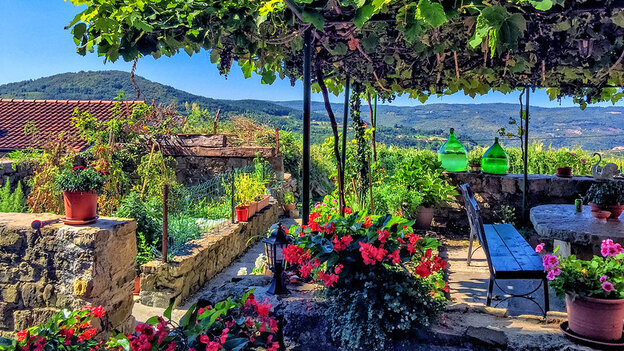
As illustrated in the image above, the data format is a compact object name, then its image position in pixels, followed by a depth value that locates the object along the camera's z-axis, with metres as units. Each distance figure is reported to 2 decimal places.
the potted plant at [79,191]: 3.02
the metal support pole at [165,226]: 4.07
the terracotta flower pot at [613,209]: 3.17
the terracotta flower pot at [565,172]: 5.41
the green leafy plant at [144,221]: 4.53
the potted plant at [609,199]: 3.16
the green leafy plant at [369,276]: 1.71
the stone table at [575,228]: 2.80
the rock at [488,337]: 1.73
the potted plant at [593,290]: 1.80
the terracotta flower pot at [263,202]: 6.72
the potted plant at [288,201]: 8.47
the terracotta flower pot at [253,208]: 6.15
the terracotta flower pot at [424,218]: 5.25
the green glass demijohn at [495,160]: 5.54
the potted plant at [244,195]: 5.92
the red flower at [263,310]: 1.69
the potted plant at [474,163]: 5.66
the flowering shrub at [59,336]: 1.66
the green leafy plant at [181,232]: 4.55
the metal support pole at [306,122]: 2.33
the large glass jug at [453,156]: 5.59
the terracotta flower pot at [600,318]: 1.80
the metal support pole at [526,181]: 5.14
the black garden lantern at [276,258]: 2.08
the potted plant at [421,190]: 5.05
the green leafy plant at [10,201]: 4.50
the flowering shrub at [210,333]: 1.52
